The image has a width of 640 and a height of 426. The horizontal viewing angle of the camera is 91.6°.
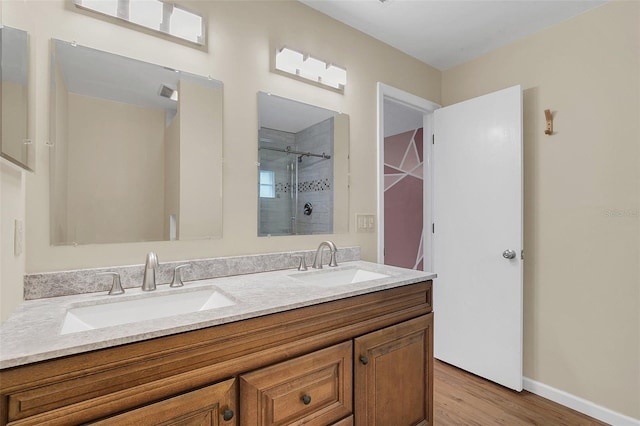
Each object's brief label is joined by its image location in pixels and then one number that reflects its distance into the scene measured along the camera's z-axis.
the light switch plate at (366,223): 2.08
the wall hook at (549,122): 2.05
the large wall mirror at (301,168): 1.68
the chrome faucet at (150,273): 1.22
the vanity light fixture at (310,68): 1.74
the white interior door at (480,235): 2.10
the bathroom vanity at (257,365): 0.71
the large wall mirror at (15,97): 0.80
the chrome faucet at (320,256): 1.68
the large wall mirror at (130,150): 1.21
